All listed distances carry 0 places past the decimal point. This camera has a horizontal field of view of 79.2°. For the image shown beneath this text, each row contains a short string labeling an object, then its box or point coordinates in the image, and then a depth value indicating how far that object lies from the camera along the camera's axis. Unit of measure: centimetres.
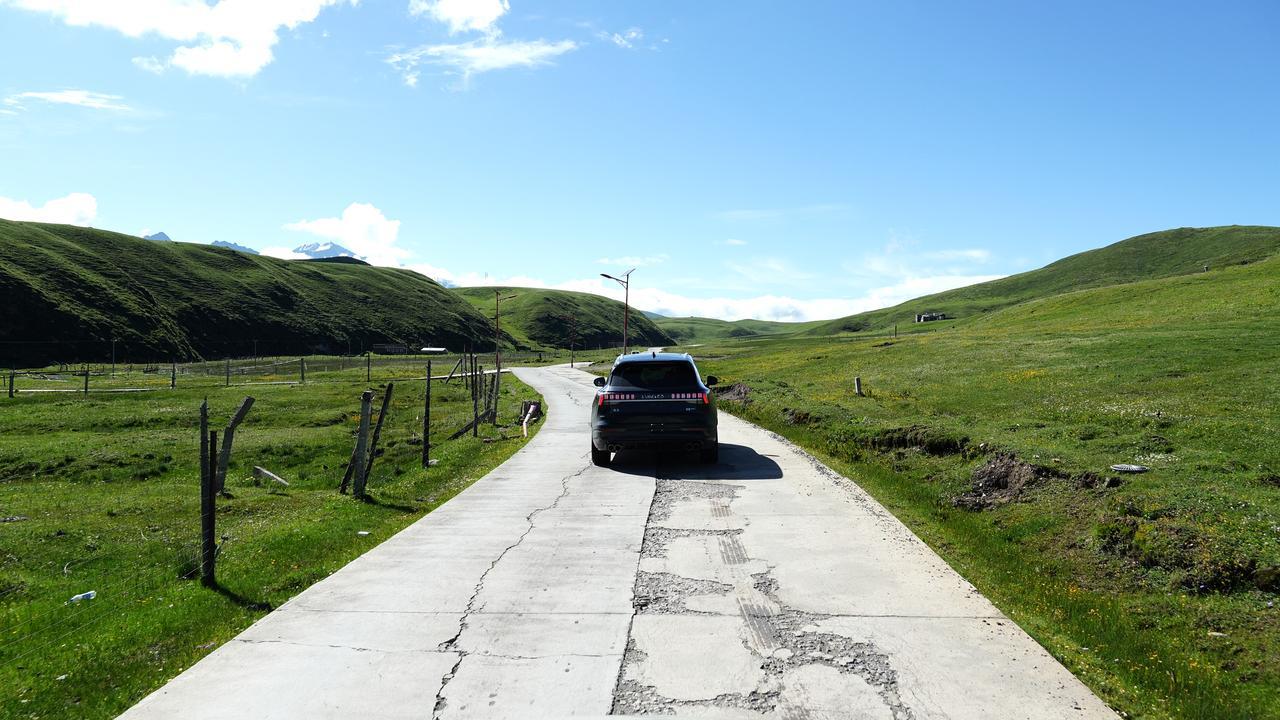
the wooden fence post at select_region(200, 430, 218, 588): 772
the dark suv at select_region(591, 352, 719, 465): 1470
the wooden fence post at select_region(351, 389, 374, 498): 1250
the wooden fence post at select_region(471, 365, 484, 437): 2236
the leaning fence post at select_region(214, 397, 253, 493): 1338
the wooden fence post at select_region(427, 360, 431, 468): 1621
